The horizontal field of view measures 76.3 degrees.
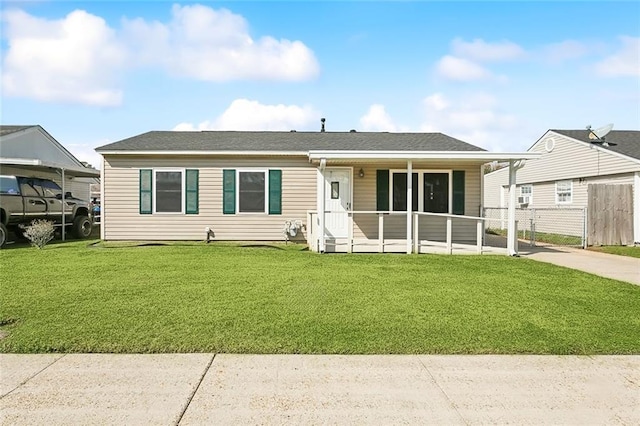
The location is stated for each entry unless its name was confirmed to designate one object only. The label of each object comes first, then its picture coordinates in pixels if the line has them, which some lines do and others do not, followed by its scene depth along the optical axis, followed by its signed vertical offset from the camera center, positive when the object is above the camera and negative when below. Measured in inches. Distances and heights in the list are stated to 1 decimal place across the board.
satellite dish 629.3 +116.3
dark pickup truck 438.3 +1.2
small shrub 416.5 -27.8
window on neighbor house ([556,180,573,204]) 665.6 +28.4
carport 468.4 +50.0
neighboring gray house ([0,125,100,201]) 513.2 +94.0
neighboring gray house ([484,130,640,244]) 538.3 +52.0
